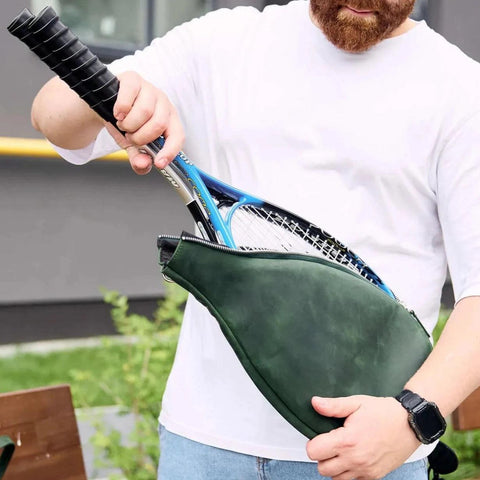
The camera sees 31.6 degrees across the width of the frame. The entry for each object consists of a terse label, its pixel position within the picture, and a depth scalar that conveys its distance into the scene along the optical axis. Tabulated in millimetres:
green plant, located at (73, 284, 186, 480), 3475
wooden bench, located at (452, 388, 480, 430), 3373
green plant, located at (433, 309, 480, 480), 4055
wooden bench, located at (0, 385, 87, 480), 2504
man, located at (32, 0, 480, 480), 1684
